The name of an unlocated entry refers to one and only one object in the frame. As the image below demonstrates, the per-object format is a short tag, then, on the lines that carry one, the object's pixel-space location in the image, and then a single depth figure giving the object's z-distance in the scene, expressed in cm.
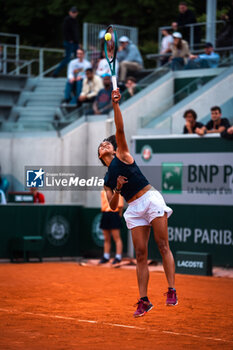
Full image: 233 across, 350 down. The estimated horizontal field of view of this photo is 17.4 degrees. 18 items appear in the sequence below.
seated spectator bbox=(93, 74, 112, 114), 1895
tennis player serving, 880
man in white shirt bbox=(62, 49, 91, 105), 2140
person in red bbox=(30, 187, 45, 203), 1752
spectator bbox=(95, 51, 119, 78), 2070
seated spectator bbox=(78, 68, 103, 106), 2005
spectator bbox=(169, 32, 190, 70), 1973
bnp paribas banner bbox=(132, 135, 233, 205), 1482
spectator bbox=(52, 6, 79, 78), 2256
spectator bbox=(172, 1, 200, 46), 2128
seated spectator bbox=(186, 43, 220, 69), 1947
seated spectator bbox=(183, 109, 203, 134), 1541
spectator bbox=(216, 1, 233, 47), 1963
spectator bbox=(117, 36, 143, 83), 2108
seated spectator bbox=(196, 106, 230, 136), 1505
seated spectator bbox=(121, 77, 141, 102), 1925
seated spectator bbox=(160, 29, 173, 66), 2183
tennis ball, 888
